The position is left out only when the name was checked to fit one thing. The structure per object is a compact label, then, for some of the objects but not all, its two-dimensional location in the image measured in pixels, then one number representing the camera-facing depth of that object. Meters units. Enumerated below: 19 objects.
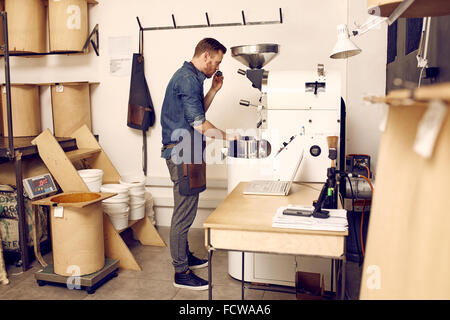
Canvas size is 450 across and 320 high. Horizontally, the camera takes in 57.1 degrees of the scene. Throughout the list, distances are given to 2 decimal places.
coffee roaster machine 2.39
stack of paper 1.59
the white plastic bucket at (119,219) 3.23
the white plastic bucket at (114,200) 3.22
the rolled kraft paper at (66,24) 3.69
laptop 2.18
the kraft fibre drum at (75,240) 2.62
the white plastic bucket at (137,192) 3.46
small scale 2.96
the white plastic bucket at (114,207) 3.20
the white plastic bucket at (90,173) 3.18
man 2.66
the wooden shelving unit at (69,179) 3.01
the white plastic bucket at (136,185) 3.48
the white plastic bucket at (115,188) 3.26
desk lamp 1.87
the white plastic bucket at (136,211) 3.46
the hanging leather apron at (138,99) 3.85
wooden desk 1.56
